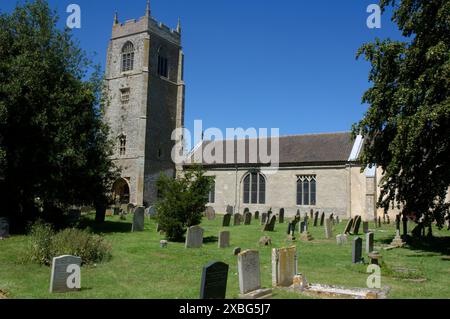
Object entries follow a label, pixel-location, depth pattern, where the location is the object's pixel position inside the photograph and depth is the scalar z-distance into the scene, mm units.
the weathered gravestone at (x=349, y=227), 19447
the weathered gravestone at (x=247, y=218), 25953
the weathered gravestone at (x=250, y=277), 7730
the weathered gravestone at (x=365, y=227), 21406
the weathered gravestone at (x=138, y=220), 19125
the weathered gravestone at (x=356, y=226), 20605
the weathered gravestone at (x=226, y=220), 23706
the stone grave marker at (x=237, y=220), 24906
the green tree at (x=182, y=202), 15766
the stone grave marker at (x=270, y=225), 21269
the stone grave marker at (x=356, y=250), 12078
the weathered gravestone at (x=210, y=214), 28898
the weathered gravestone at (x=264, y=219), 25894
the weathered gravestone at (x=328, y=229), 19156
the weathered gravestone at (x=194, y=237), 14422
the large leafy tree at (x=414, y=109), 12922
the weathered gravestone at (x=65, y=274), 7898
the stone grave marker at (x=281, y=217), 28234
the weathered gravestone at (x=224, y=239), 14808
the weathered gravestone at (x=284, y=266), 8711
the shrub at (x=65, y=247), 10648
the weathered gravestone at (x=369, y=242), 14180
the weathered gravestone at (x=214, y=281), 7000
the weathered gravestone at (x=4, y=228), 14844
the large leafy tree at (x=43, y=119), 16000
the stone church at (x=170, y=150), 33438
